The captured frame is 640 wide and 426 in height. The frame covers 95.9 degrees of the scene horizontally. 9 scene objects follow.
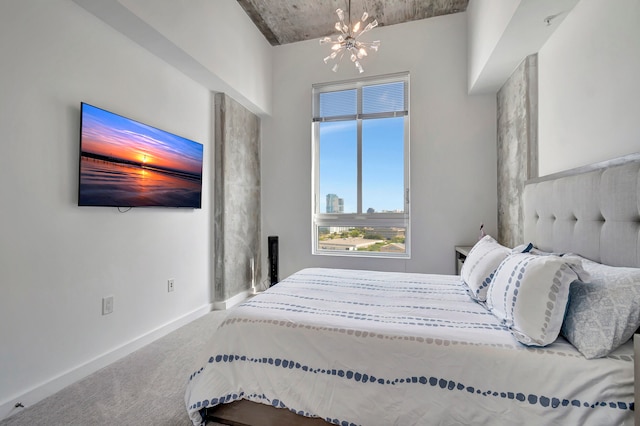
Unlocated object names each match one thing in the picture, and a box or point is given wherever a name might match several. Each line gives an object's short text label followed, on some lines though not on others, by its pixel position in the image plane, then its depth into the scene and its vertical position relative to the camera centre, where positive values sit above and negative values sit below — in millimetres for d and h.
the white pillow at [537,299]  1152 -348
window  3789 +668
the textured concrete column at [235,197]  3359 +247
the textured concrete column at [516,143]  2508 +707
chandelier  2553 +1554
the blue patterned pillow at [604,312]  1052 -365
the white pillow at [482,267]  1716 -323
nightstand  3077 -431
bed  1058 -544
